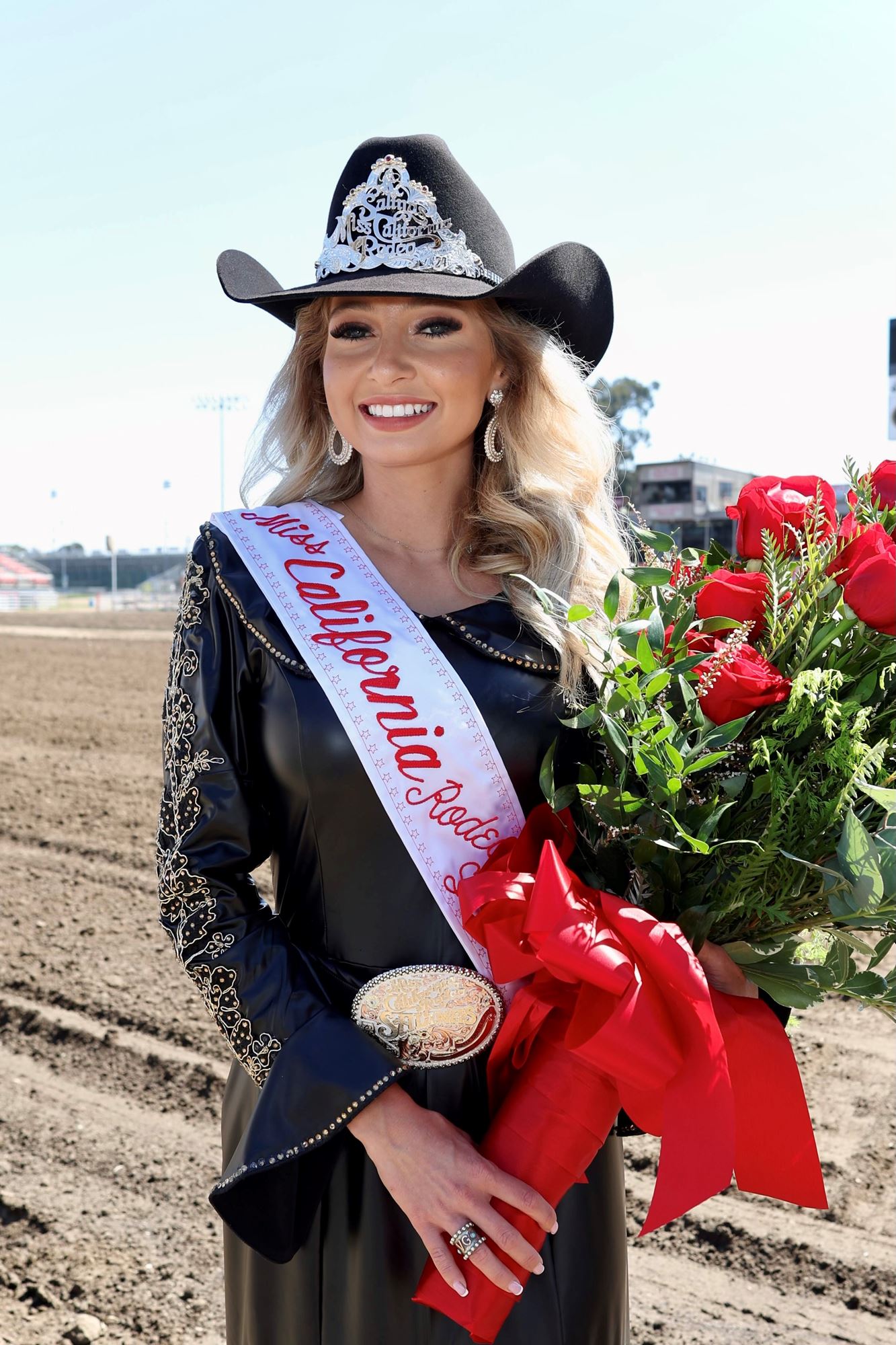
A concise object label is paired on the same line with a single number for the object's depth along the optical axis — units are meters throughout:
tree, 46.59
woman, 1.31
